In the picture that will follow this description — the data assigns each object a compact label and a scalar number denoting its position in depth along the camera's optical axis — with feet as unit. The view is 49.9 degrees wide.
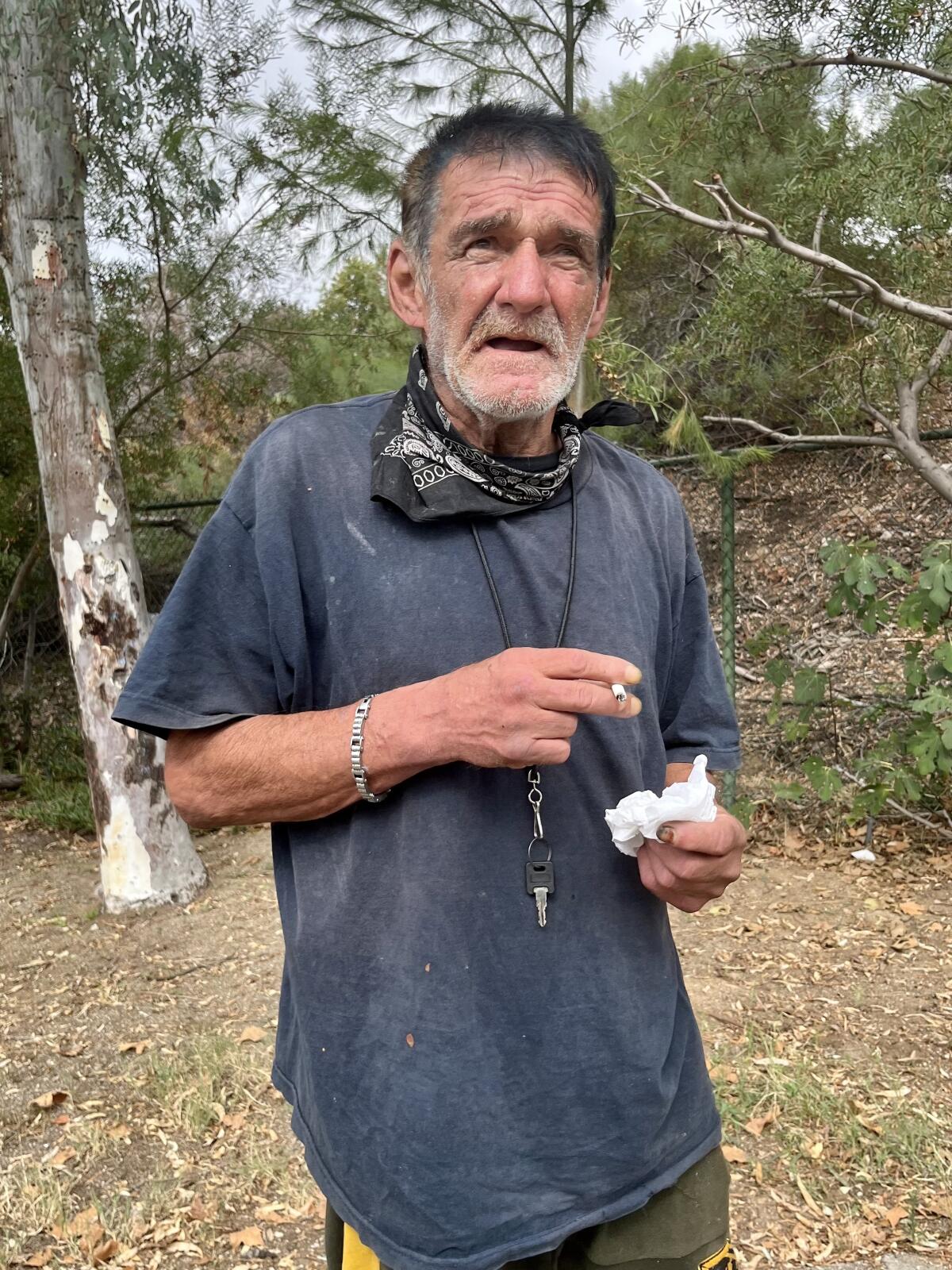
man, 4.30
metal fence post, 18.66
